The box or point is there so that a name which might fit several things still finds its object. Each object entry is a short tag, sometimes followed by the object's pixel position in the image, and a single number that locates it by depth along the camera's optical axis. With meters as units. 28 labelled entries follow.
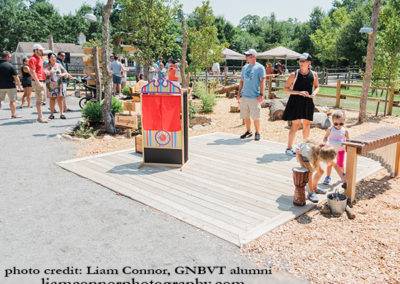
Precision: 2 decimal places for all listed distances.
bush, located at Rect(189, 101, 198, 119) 10.92
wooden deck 3.87
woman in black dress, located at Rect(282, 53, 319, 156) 6.09
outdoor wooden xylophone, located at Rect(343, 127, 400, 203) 4.25
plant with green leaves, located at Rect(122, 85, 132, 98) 14.23
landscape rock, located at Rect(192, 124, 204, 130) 9.72
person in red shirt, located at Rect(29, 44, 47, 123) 9.45
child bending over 3.99
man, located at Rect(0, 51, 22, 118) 9.95
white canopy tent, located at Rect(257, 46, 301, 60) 25.53
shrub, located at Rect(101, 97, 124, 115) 9.21
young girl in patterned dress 4.61
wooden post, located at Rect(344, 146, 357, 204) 4.26
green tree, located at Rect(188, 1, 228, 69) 16.86
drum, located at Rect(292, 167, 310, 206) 4.08
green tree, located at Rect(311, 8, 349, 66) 35.85
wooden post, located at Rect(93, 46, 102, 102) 10.78
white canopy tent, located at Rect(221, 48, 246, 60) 29.92
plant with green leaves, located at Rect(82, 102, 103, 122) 8.95
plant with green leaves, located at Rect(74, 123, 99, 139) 8.08
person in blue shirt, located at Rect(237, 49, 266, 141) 7.22
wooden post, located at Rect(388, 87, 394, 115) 11.83
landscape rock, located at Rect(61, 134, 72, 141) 7.91
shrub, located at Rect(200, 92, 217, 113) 12.42
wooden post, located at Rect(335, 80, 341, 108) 13.86
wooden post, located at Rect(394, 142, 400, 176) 5.58
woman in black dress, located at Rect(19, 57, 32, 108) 11.79
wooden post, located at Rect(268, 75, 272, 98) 15.86
